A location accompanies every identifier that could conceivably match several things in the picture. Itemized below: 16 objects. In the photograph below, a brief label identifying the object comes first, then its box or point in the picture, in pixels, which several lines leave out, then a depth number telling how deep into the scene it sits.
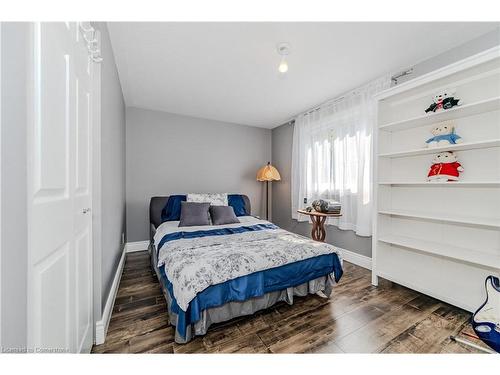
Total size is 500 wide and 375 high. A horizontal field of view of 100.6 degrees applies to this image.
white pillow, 3.33
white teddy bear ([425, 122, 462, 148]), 1.92
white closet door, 0.67
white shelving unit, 1.77
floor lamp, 4.06
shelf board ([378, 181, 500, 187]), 1.66
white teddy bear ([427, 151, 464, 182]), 1.92
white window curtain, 2.79
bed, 1.45
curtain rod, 2.40
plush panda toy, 1.89
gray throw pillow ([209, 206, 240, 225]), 3.02
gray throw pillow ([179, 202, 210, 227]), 2.85
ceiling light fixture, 1.93
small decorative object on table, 2.96
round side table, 2.99
